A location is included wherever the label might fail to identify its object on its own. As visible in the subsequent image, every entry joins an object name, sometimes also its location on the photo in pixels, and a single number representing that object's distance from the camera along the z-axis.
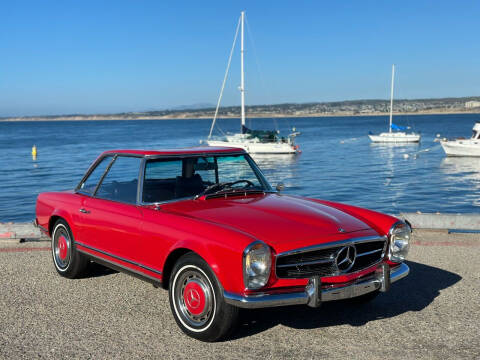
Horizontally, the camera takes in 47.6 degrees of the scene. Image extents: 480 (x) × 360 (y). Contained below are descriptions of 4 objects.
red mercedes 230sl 4.22
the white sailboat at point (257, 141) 45.22
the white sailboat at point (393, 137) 61.16
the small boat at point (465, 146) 37.84
